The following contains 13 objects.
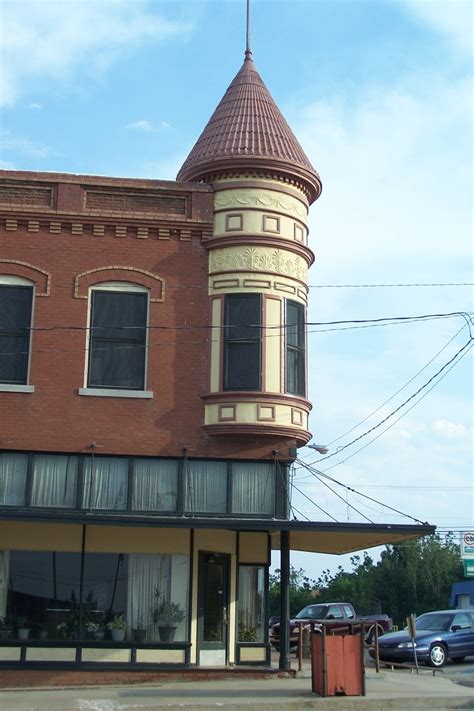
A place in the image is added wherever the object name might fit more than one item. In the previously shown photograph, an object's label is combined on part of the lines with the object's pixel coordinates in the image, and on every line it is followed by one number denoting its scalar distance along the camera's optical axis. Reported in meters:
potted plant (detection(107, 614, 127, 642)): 17.50
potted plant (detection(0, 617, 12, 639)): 17.28
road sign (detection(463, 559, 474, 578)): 42.72
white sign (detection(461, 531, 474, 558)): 43.19
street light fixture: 18.72
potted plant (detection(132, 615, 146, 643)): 17.53
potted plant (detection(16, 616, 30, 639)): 17.33
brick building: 17.64
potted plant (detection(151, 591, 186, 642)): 17.59
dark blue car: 23.97
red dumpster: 15.28
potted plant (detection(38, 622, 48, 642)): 17.38
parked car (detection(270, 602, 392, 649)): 28.38
